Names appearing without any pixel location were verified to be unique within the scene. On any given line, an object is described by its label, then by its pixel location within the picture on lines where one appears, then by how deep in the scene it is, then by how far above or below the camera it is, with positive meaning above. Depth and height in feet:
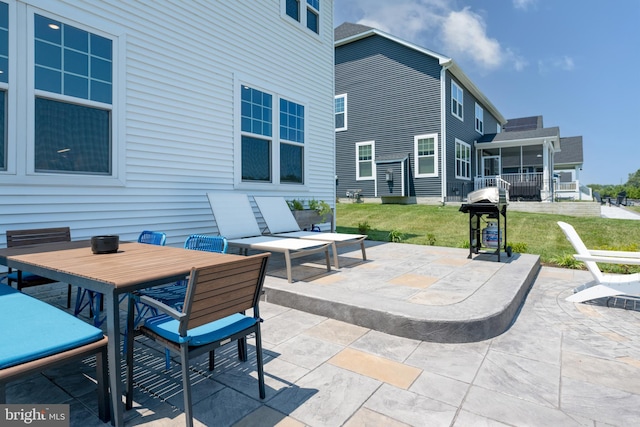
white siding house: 12.19 +4.80
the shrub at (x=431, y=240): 24.91 -1.96
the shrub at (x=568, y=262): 18.62 -2.71
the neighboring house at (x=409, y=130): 48.19 +12.78
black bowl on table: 8.61 -0.80
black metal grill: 17.19 +0.19
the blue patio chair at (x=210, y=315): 5.30 -1.73
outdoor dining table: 5.53 -1.07
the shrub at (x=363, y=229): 29.17 -1.33
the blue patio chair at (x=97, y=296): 8.89 -2.36
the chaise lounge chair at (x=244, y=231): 14.07 -0.87
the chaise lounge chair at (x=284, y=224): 16.78 -0.62
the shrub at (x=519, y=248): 21.16 -2.13
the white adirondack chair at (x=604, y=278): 11.73 -2.26
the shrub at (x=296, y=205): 22.62 +0.53
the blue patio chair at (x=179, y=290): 8.83 -2.17
